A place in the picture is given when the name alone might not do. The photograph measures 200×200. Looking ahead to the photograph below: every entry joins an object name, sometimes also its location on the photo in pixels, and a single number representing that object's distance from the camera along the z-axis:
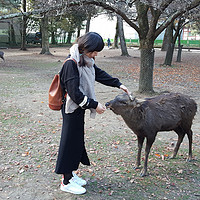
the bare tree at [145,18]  8.30
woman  2.85
